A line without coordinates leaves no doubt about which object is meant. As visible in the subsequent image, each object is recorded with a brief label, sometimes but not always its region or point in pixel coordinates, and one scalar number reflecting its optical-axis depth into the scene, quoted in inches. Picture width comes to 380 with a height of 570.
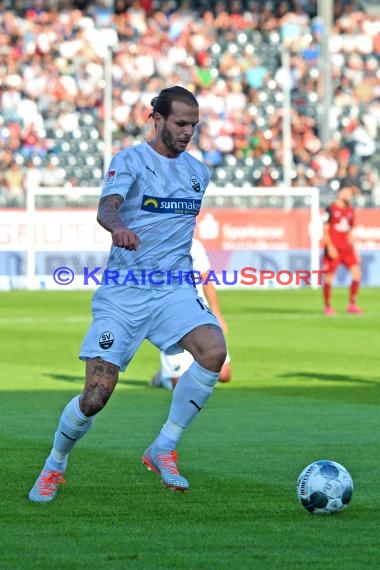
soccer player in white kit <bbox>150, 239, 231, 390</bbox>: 981.2
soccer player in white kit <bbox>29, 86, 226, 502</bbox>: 576.4
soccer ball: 531.2
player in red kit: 1943.9
